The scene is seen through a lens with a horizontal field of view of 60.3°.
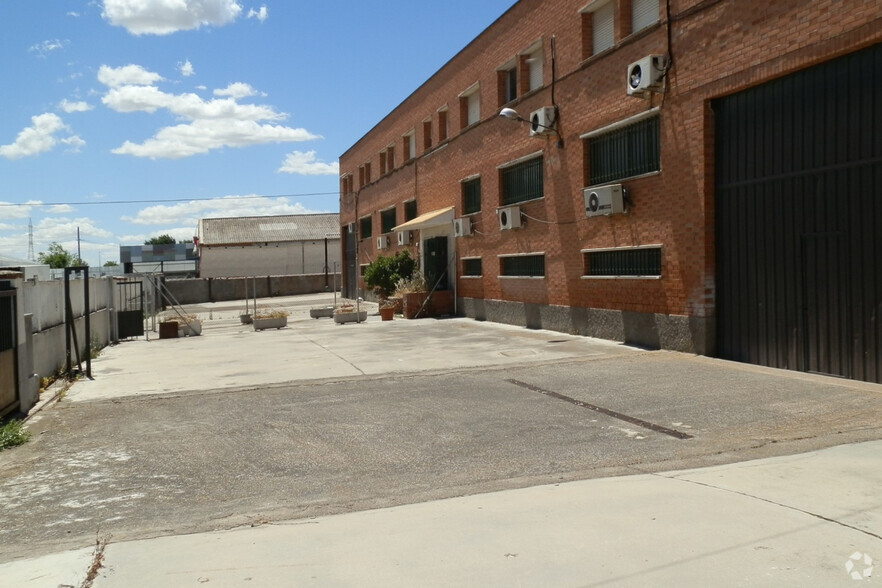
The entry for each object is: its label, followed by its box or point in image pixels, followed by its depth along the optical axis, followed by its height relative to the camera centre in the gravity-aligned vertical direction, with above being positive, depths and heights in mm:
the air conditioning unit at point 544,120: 17875 +3747
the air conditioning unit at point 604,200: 14883 +1548
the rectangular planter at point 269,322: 23812 -1163
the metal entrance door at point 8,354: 9111 -769
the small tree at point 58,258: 100400 +4482
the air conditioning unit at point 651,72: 13500 +3645
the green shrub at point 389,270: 27453 +438
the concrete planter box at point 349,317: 24625 -1091
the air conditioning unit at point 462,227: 23733 +1703
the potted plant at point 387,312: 24734 -963
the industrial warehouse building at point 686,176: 9938 +1762
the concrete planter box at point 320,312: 27766 -1022
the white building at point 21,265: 16036 +605
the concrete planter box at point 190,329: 23250 -1281
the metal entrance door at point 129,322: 22625 -984
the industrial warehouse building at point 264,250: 68500 +3256
